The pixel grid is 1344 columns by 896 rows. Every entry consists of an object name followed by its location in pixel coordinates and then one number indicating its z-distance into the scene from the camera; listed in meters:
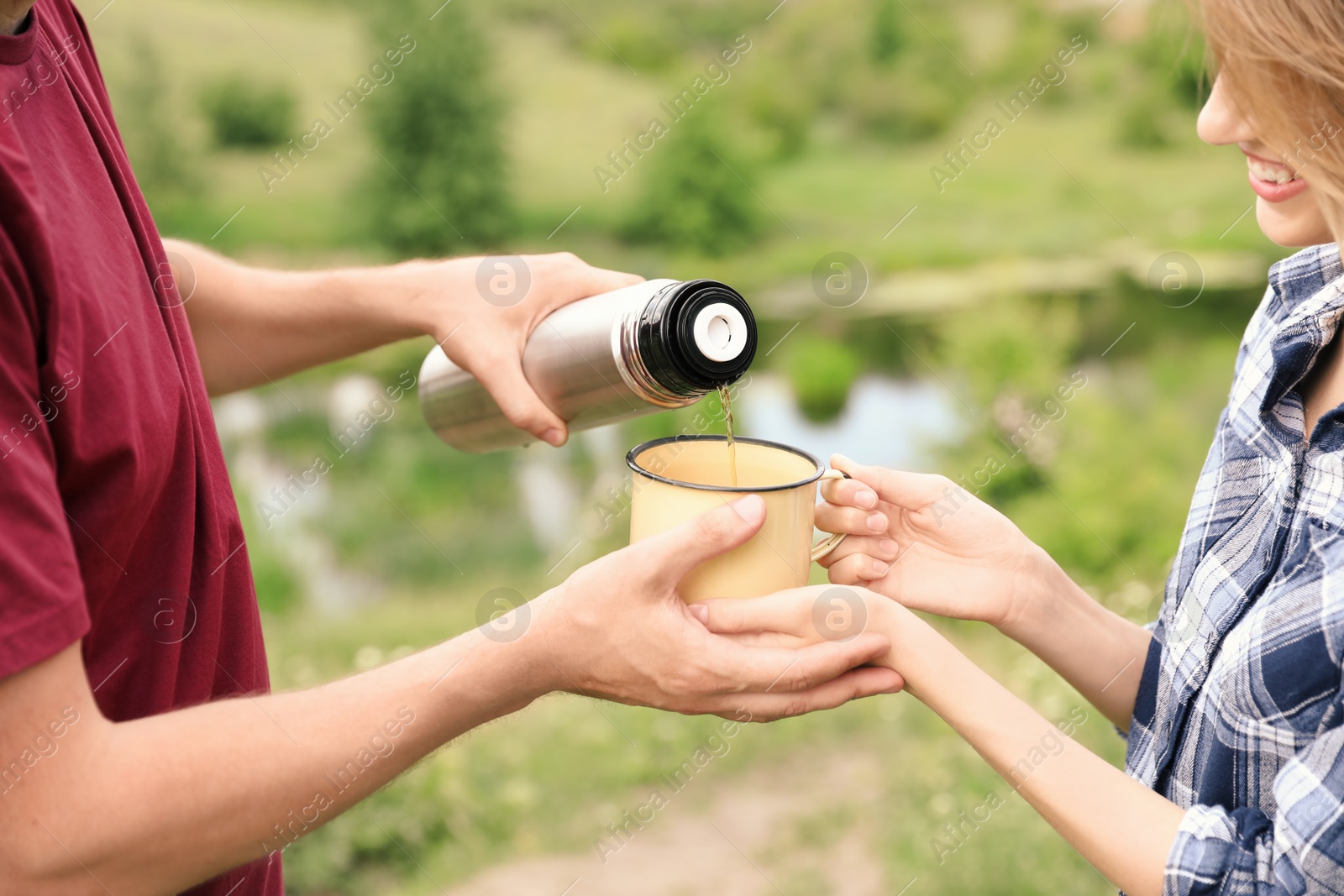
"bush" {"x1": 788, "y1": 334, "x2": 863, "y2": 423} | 8.00
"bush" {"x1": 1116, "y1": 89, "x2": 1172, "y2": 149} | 11.31
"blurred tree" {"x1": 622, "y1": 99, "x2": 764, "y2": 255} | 10.78
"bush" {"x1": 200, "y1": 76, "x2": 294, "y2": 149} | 10.80
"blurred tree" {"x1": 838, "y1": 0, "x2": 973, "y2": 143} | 11.73
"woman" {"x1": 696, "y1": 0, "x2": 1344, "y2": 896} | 0.92
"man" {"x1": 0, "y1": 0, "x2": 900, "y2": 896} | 0.80
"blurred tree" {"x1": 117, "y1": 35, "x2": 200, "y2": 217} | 10.05
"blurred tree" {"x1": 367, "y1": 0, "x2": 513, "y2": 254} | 10.80
